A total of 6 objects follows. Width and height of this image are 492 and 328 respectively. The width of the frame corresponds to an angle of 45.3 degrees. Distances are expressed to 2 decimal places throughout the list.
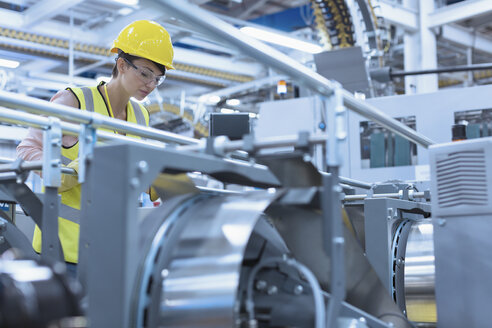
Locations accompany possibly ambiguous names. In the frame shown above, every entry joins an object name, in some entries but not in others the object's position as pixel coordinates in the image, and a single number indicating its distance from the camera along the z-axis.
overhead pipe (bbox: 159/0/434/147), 0.88
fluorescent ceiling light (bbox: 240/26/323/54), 6.02
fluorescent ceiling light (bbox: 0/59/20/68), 6.36
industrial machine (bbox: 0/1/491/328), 0.88
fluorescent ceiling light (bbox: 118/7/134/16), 6.44
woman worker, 1.78
